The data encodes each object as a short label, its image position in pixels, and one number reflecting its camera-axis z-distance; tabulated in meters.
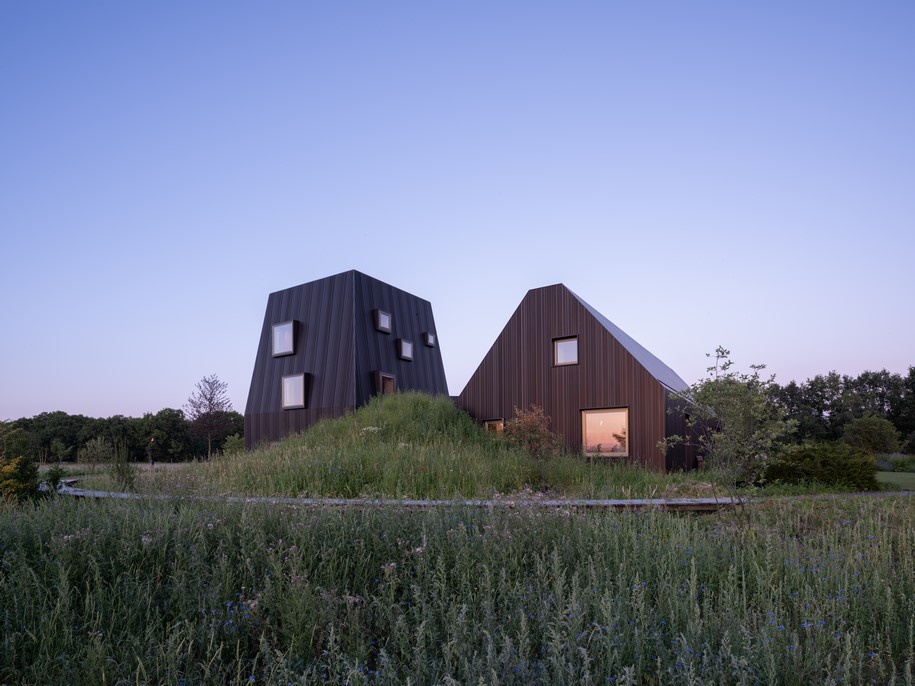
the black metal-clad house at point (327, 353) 19.70
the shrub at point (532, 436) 14.54
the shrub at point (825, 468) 11.83
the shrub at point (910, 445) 34.72
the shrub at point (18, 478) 8.94
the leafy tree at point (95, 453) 17.88
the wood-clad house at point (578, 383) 15.90
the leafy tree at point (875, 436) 28.20
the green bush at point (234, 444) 20.81
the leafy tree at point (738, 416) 7.12
